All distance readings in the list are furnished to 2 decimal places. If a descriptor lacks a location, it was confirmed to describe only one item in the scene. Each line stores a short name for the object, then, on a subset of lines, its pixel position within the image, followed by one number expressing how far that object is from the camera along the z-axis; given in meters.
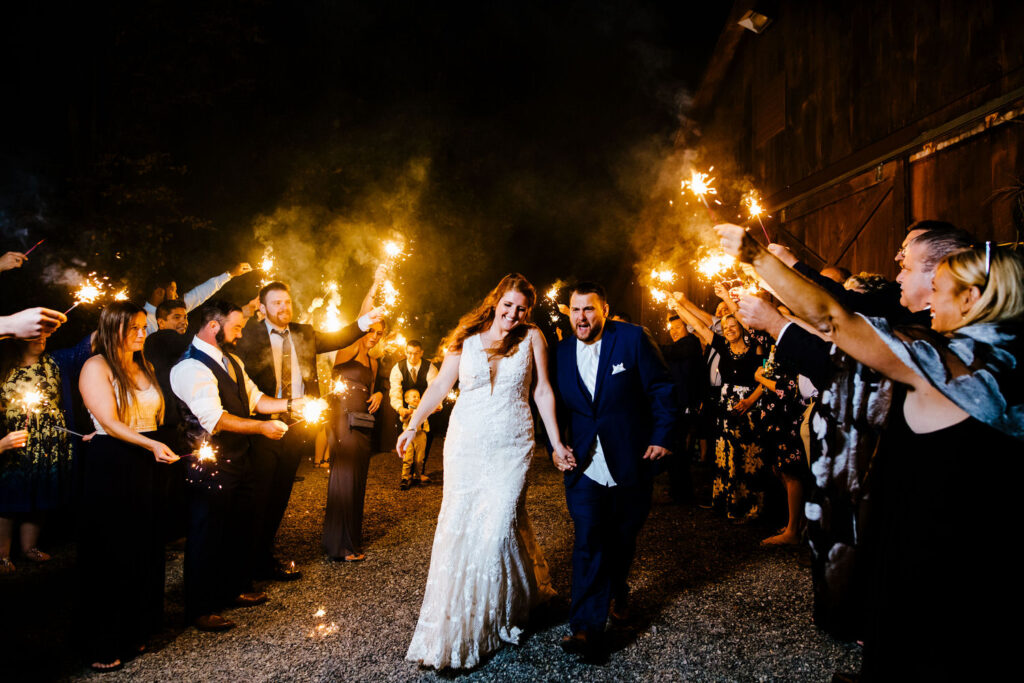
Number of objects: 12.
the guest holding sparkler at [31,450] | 5.10
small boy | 8.75
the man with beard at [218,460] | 4.02
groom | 3.74
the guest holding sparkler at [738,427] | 6.38
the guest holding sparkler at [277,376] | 4.85
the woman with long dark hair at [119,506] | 3.55
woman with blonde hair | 1.90
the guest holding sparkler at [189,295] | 7.55
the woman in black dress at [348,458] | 5.59
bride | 3.49
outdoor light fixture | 10.00
